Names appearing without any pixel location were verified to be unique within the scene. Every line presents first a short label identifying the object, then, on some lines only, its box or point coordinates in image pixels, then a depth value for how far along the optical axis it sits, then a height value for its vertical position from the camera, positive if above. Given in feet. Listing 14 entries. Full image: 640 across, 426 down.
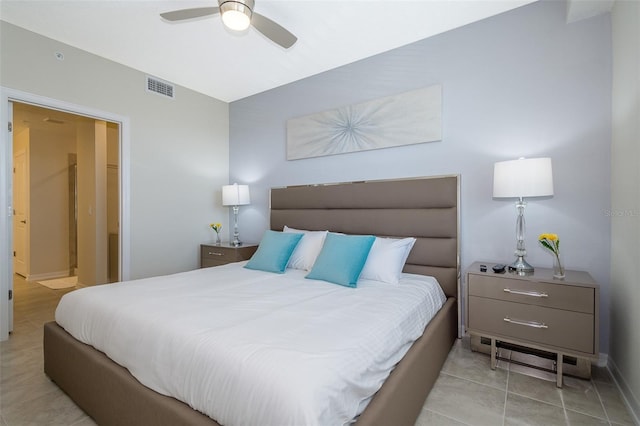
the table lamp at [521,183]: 6.64 +0.63
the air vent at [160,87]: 11.72 +5.04
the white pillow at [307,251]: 8.99 -1.29
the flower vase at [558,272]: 6.33 -1.38
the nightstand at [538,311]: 5.83 -2.17
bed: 4.09 -2.45
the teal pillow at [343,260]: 7.18 -1.27
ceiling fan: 6.18 +4.28
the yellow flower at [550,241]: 6.51 -0.71
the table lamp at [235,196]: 12.66 +0.62
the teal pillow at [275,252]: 8.61 -1.28
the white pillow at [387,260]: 7.54 -1.34
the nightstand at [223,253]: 11.85 -1.82
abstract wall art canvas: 9.02 +2.93
